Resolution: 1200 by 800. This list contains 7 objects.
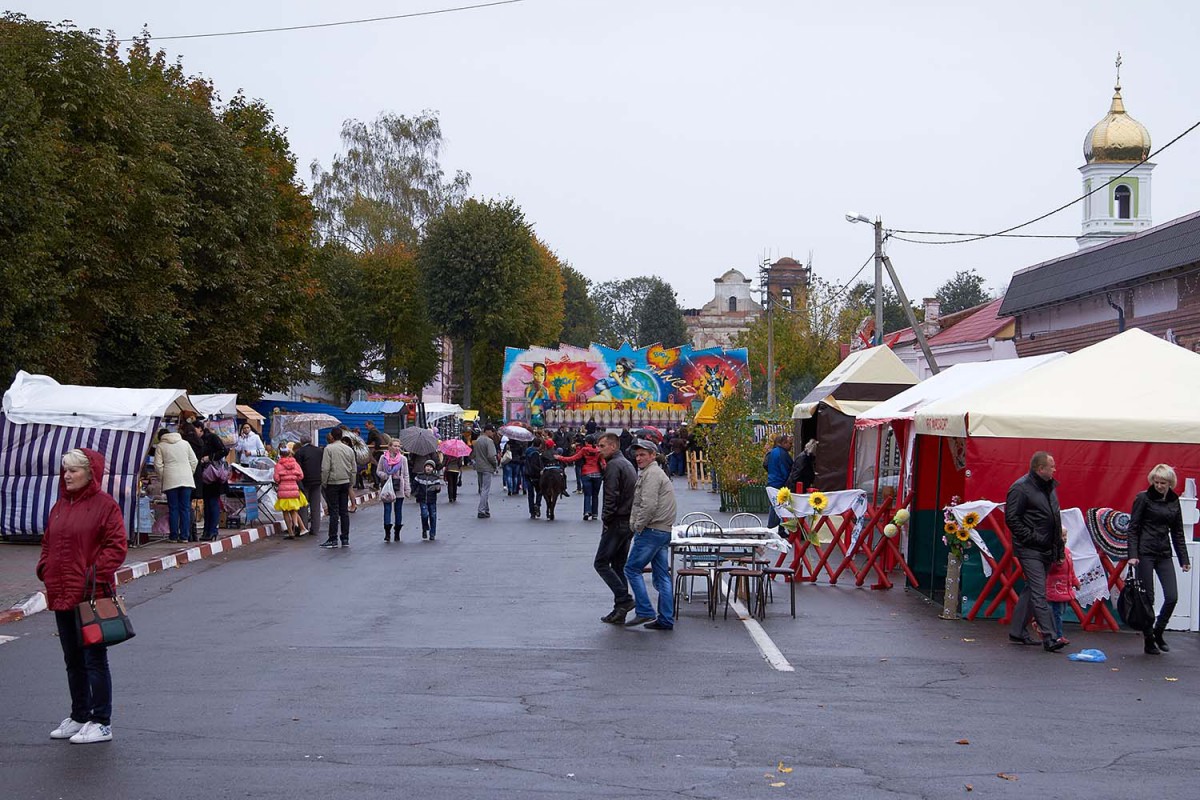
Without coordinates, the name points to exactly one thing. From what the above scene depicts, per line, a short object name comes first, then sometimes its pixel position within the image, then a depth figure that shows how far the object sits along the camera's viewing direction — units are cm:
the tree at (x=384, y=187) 7138
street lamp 3534
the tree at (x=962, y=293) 12032
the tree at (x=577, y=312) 11519
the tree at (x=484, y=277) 6900
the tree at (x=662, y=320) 12669
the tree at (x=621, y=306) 14088
